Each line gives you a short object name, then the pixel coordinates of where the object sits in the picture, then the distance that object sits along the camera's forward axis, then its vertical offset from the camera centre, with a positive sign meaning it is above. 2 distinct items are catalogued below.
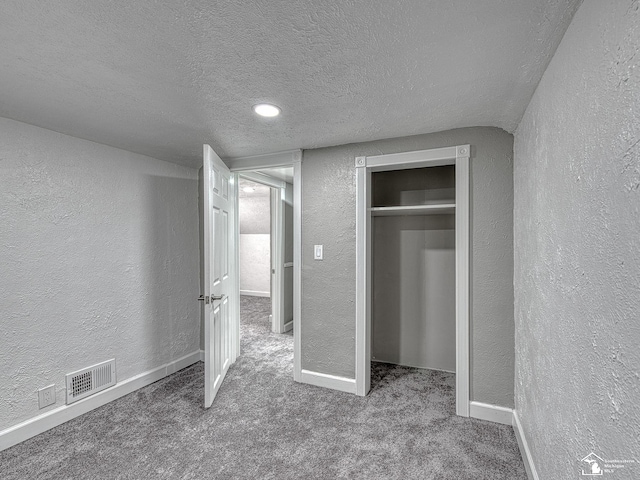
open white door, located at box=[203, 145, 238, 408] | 2.44 -0.26
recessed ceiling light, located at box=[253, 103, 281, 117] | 1.92 +0.78
